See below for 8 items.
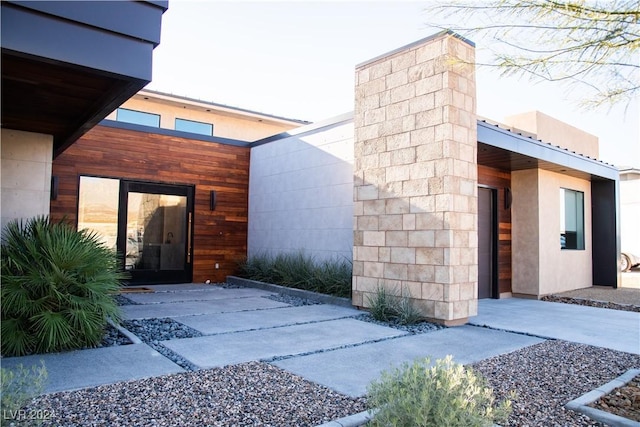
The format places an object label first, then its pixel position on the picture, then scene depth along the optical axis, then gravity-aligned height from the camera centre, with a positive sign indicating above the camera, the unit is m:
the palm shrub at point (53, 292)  4.18 -0.60
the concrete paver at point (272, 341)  4.24 -1.15
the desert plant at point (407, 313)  6.05 -1.03
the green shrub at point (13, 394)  2.13 -0.84
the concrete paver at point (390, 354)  3.70 -1.17
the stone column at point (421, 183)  5.96 +0.80
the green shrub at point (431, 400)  2.12 -0.80
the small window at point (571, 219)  10.09 +0.52
